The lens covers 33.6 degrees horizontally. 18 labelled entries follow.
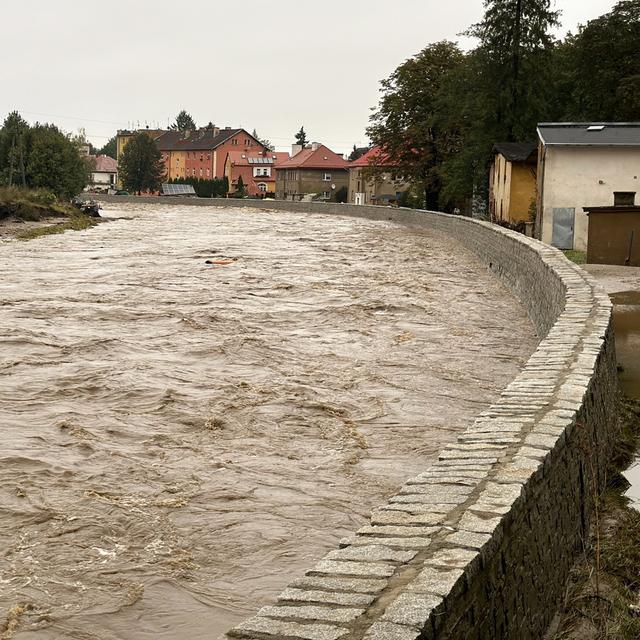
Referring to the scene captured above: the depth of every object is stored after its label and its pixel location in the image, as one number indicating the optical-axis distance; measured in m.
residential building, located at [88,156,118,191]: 167.88
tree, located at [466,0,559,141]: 50.06
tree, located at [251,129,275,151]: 144.94
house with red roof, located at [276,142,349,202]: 119.94
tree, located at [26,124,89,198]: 70.62
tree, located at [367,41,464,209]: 61.53
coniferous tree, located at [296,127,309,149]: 175.00
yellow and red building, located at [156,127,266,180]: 140.12
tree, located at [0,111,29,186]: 71.12
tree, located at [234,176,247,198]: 110.49
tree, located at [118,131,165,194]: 119.50
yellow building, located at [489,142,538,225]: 41.16
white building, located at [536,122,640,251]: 32.56
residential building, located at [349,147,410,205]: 63.78
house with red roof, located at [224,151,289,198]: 135.75
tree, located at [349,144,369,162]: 151.50
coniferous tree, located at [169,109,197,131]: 197.09
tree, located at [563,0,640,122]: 53.09
